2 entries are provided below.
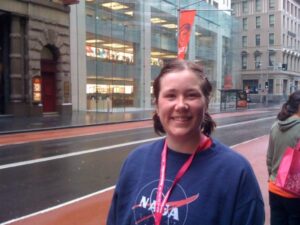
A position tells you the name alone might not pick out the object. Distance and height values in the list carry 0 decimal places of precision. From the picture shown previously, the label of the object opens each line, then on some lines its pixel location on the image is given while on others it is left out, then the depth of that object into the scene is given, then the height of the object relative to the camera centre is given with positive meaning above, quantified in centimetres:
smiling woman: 196 -40
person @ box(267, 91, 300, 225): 372 -58
